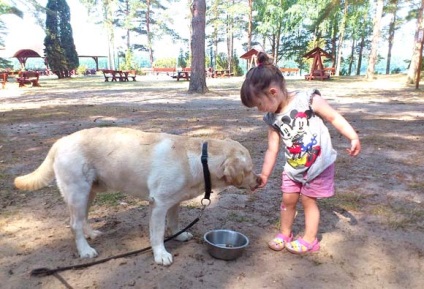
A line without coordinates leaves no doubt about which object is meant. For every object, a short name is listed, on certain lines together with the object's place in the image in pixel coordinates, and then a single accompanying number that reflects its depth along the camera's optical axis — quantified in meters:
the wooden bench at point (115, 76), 32.81
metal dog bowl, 2.92
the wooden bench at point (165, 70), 50.56
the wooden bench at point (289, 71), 50.50
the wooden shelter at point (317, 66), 33.47
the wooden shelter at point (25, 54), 42.84
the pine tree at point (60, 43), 42.84
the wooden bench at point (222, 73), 42.50
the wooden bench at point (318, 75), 33.38
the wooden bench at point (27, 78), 25.89
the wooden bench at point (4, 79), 25.59
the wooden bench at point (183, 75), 33.88
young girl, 2.91
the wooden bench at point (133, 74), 33.22
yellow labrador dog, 2.80
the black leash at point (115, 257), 2.72
